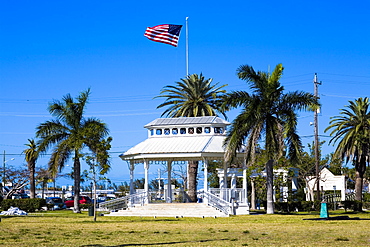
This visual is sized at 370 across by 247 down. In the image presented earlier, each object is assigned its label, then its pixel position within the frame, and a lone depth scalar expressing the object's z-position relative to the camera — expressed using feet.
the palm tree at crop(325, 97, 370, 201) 161.48
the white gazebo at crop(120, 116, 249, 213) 129.08
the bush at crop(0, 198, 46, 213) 170.50
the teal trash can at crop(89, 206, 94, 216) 127.55
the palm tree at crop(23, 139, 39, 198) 198.52
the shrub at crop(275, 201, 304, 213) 142.31
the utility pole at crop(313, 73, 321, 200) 165.14
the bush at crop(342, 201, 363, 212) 150.61
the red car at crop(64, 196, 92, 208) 241.35
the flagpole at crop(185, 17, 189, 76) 185.74
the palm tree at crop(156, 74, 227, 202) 167.94
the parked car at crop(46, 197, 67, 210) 205.65
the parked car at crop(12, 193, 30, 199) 298.06
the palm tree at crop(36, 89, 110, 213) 141.08
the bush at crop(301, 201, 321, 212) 153.48
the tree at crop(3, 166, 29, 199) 257.34
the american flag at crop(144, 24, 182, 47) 157.99
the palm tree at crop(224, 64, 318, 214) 121.80
